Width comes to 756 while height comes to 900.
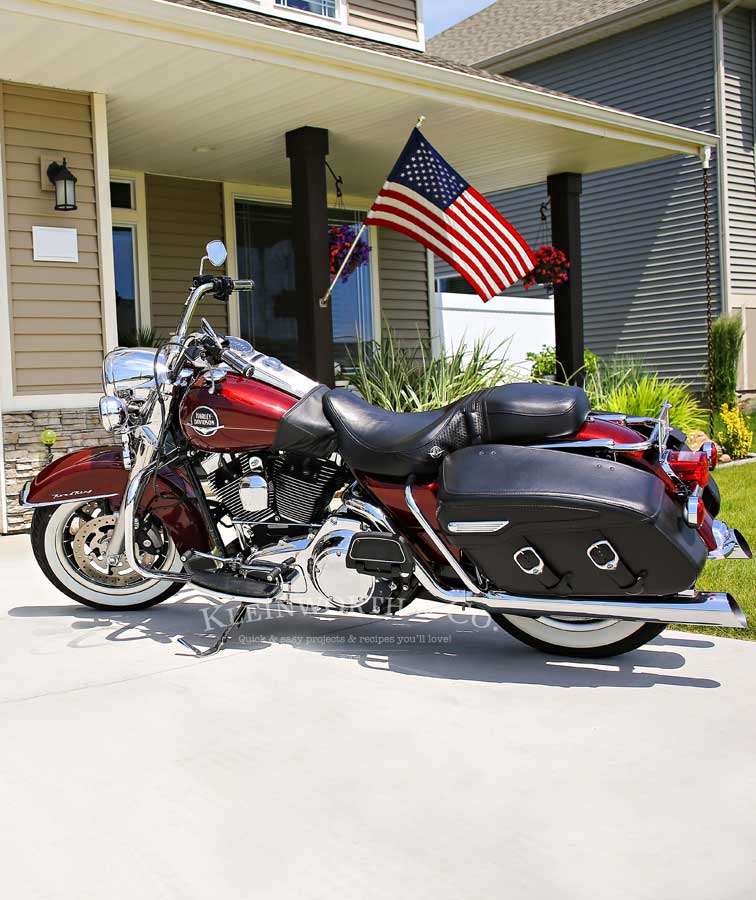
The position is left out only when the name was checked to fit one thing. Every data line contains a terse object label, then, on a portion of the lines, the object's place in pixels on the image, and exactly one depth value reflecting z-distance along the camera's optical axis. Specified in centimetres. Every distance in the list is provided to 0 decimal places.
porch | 590
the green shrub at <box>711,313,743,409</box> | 1288
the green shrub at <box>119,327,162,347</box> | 836
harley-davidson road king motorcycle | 289
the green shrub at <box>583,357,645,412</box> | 899
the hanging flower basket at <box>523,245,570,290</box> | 923
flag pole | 724
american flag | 703
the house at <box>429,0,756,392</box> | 1313
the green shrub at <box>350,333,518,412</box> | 738
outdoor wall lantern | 620
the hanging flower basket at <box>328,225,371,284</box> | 798
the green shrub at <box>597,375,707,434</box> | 884
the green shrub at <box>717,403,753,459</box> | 930
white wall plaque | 624
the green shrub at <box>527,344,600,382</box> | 1068
